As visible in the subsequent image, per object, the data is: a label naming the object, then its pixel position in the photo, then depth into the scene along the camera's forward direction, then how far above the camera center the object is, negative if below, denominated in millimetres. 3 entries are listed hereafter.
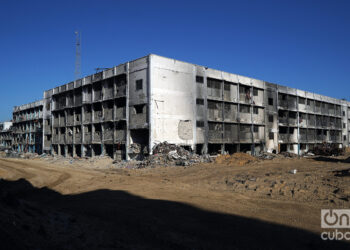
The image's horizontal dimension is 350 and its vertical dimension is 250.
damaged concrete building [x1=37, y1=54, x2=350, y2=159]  26000 +2470
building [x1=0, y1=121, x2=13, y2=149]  60562 -518
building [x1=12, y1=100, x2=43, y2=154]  46469 +1165
